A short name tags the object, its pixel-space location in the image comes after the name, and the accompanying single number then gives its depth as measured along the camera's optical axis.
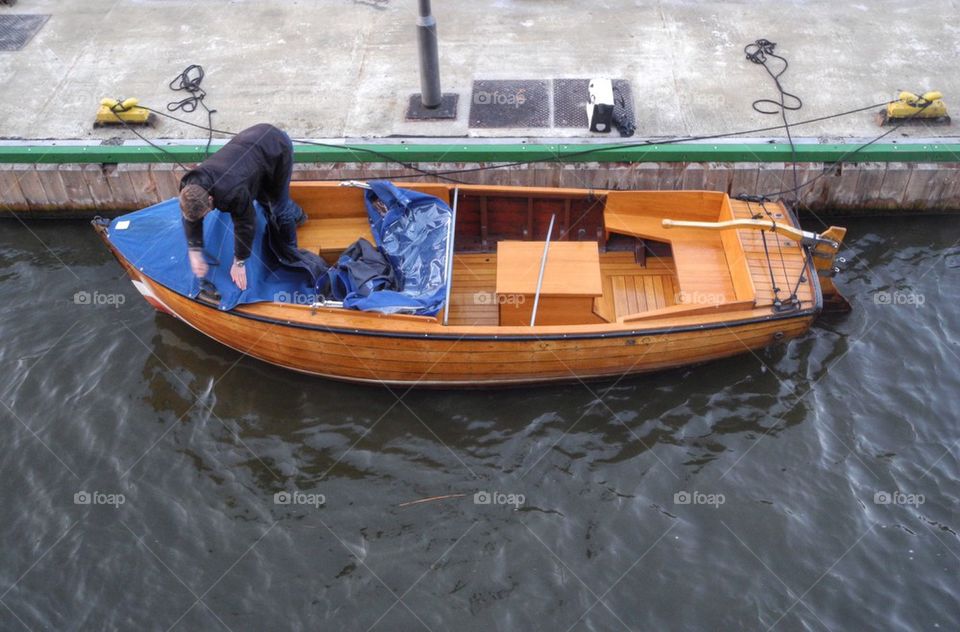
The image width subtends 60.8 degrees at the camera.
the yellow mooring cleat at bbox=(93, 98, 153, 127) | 11.73
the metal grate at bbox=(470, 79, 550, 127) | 11.95
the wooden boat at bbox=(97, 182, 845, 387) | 9.08
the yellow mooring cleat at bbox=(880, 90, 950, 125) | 11.48
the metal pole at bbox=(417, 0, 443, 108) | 10.85
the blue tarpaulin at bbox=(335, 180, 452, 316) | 9.05
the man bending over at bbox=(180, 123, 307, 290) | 8.09
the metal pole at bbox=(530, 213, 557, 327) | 9.17
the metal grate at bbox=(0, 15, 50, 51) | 13.71
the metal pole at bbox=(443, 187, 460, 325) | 9.17
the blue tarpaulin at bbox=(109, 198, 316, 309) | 9.16
